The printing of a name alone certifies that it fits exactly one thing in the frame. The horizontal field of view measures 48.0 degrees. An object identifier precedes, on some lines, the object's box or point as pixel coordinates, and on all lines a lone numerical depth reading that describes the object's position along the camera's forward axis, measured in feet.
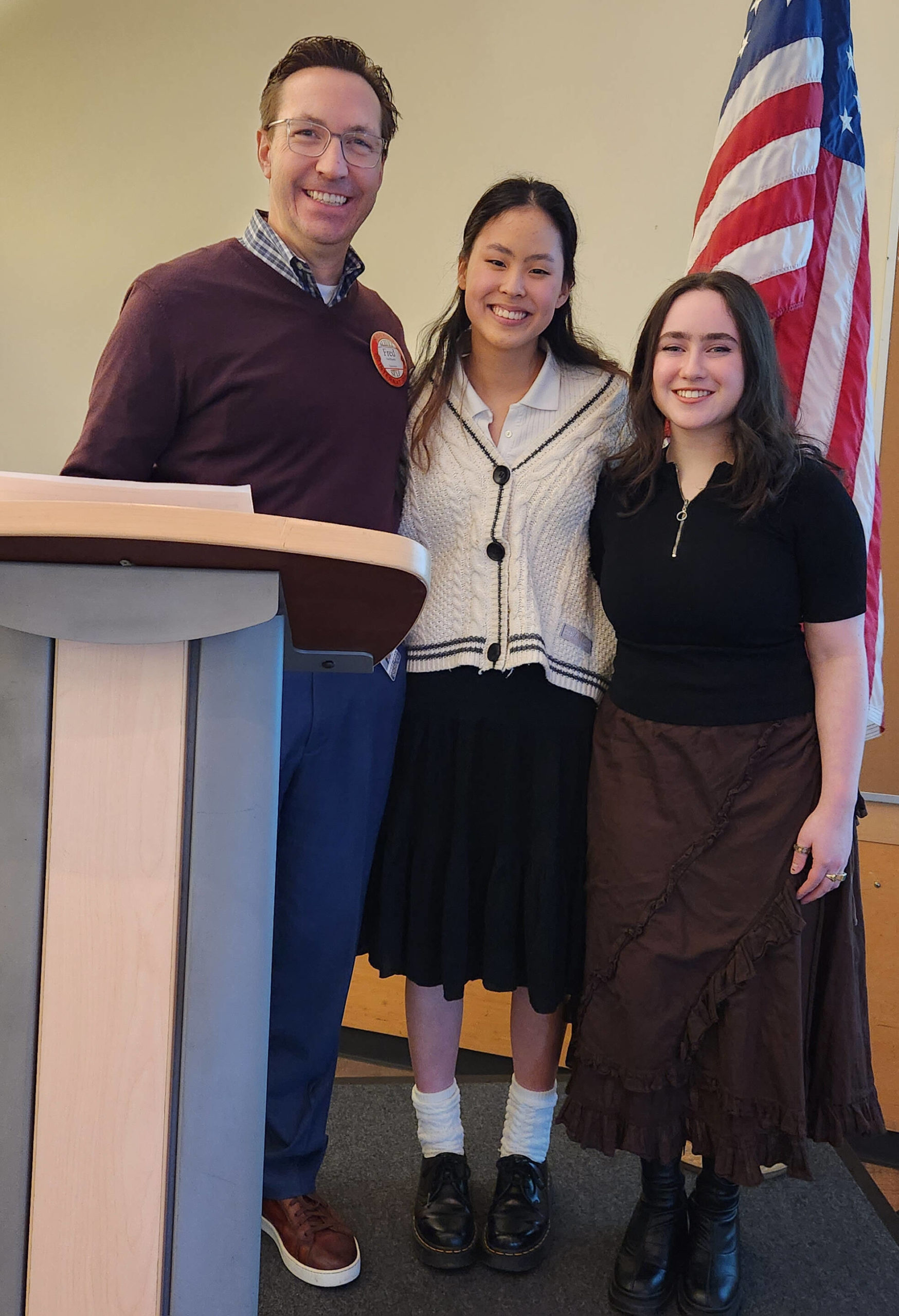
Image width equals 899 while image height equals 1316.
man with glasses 4.50
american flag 6.15
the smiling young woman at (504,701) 5.05
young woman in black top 4.64
